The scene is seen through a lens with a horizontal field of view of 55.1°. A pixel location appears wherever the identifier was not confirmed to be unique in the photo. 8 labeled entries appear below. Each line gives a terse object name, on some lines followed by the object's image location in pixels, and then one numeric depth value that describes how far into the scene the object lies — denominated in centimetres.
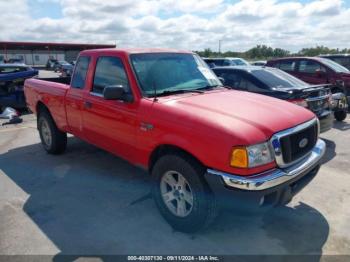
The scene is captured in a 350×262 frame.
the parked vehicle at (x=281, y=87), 622
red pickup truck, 305
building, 4909
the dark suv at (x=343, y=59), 1284
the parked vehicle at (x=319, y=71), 1005
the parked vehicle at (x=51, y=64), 4418
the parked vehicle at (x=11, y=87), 1058
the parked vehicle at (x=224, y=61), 1852
